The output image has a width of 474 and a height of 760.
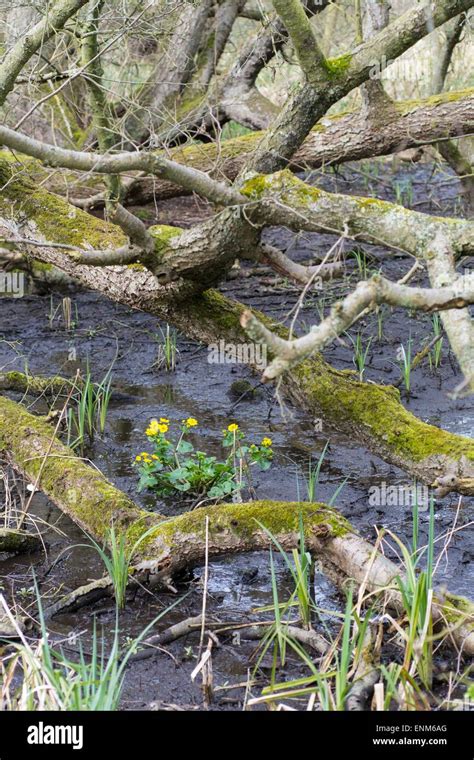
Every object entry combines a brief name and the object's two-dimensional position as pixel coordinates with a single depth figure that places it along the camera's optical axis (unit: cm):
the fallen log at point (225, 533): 332
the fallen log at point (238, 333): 402
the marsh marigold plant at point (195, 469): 448
